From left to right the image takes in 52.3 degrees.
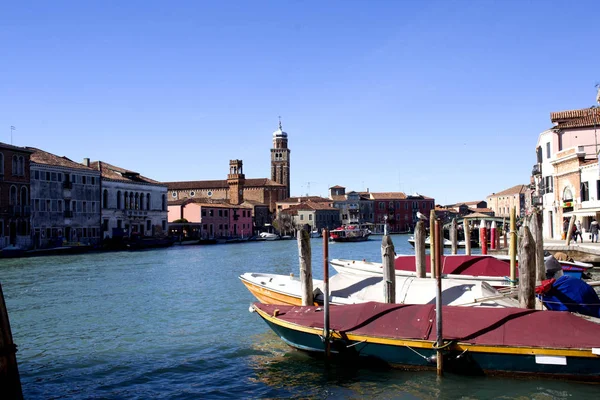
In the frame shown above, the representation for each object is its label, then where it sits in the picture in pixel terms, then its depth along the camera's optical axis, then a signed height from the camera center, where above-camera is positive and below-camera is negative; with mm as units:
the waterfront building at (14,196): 40719 +1955
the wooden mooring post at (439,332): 9203 -1721
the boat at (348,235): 76062 -1966
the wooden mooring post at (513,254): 13109 -800
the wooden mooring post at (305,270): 11930 -978
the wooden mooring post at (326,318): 10133 -1626
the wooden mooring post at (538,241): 12727 -518
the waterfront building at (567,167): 29844 +2587
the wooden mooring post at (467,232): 23203 -554
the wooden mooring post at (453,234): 23747 -616
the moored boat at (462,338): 8619 -1821
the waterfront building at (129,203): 54438 +1891
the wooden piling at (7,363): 6676 -1532
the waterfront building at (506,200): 98725 +3088
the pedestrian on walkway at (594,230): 27812 -635
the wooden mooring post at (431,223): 13277 -98
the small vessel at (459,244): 44788 -1933
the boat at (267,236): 82906 -2056
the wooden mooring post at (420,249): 14281 -716
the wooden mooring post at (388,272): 11312 -986
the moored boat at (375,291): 11180 -1444
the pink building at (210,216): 75250 +749
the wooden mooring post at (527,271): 10164 -895
